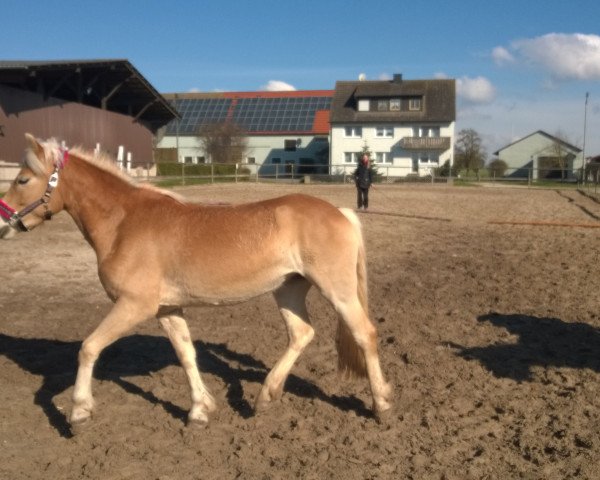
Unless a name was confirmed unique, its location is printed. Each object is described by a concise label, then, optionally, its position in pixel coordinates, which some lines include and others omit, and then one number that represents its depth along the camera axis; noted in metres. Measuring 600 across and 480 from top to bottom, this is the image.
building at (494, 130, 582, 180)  73.44
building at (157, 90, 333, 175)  73.44
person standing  20.45
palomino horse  4.62
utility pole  47.87
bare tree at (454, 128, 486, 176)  74.88
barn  27.56
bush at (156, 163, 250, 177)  45.60
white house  66.31
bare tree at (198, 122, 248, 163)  67.69
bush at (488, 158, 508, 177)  68.94
